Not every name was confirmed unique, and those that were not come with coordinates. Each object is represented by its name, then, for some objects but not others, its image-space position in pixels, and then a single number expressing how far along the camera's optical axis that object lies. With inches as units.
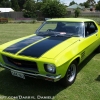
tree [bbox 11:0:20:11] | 3209.2
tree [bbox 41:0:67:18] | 1499.5
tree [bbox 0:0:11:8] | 3425.2
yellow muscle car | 131.3
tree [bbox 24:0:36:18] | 1642.5
